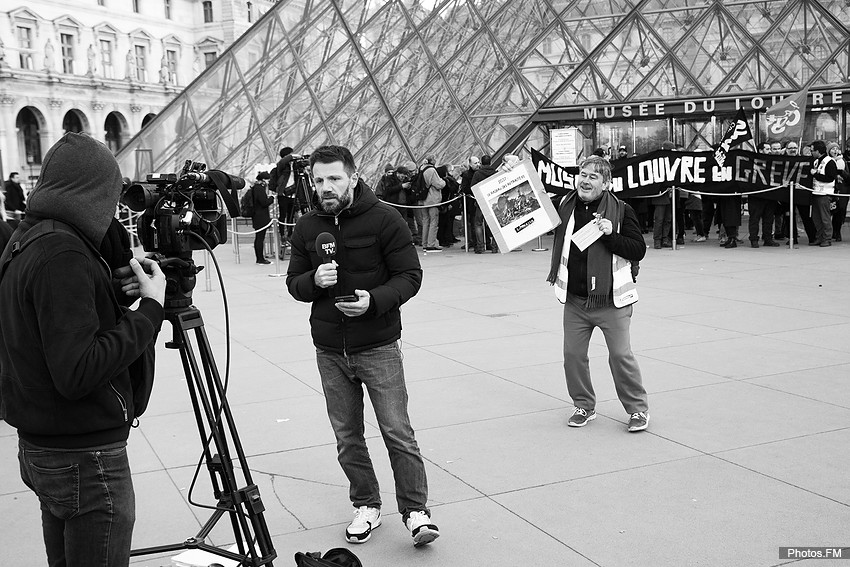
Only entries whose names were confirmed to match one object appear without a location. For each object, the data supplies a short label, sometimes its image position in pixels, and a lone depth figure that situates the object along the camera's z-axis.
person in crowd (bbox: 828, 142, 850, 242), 16.09
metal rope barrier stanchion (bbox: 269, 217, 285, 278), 15.41
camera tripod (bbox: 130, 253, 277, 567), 3.31
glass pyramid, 20.72
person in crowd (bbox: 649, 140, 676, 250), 16.95
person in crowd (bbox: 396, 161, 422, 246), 18.64
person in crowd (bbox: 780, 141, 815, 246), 15.97
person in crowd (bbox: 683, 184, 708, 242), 17.48
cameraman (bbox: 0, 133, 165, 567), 2.75
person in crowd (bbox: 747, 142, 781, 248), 16.55
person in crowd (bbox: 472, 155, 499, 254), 17.58
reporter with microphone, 4.28
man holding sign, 6.00
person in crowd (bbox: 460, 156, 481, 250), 18.12
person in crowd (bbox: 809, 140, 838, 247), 15.84
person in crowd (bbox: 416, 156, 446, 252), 18.17
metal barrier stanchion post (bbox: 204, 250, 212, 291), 14.22
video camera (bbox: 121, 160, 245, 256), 3.29
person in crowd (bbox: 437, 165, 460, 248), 18.78
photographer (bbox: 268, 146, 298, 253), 16.91
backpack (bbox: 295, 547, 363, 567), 3.72
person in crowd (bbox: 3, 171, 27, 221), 22.63
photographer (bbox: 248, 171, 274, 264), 17.16
